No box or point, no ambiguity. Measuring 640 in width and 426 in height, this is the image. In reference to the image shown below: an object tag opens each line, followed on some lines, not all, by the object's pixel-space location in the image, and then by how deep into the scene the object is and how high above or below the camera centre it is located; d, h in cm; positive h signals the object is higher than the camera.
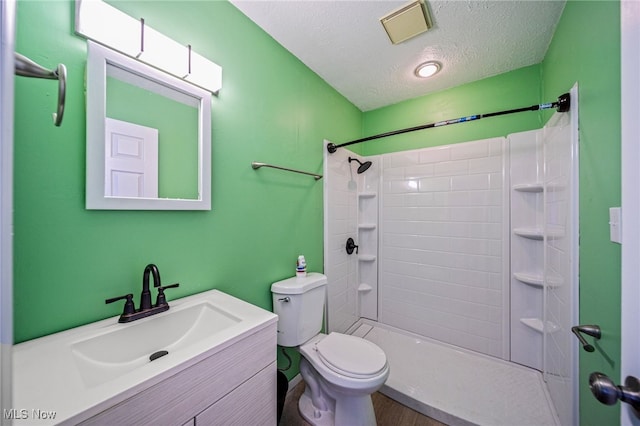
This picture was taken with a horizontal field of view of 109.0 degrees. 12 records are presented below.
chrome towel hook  31 +20
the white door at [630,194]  43 +4
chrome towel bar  132 +28
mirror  80 +30
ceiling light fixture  170 +111
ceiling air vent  124 +111
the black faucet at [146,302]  83 -34
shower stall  128 -44
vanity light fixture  79 +67
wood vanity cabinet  55 -52
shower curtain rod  109 +57
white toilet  110 -76
